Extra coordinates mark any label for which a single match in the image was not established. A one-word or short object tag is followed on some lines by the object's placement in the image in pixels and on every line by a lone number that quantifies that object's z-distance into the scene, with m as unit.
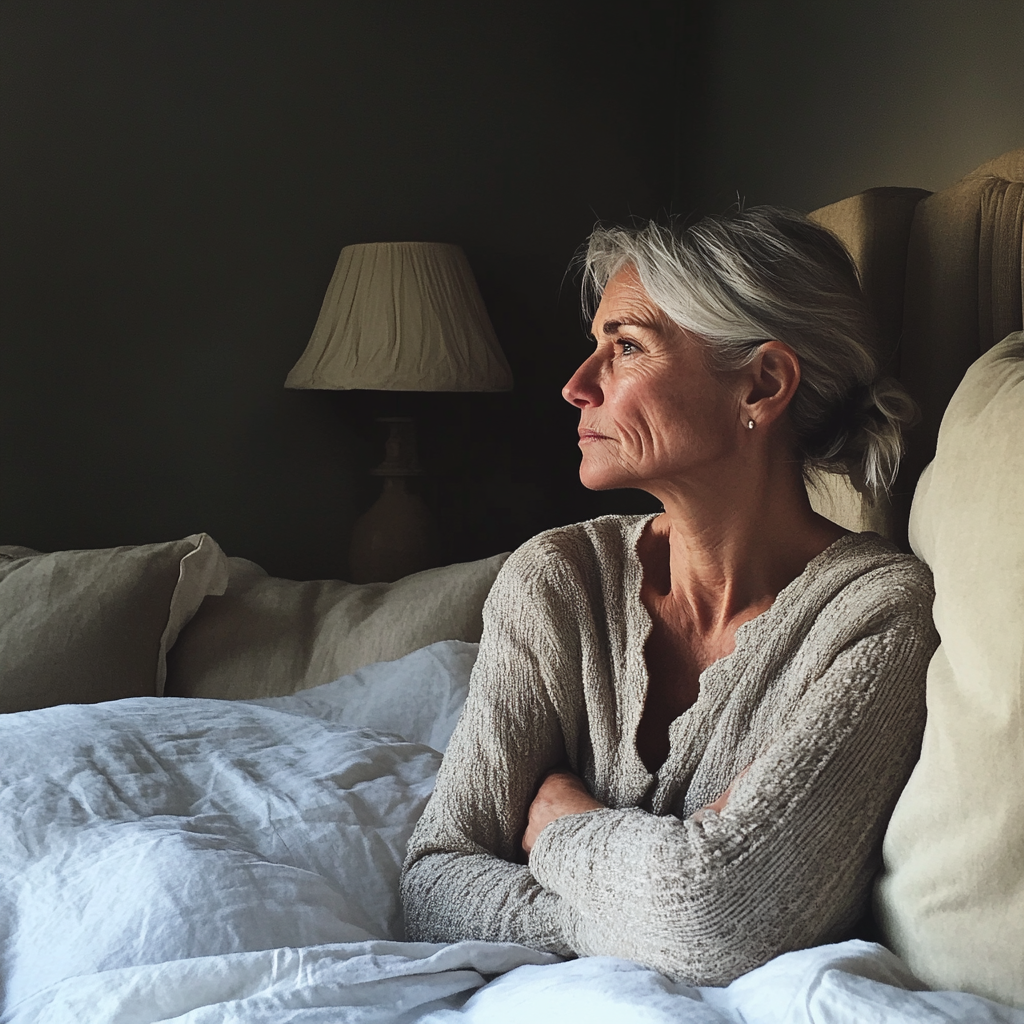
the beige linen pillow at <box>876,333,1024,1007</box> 0.73
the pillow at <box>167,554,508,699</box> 1.78
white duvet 0.77
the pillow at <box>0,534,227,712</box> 1.72
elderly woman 0.96
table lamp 2.29
